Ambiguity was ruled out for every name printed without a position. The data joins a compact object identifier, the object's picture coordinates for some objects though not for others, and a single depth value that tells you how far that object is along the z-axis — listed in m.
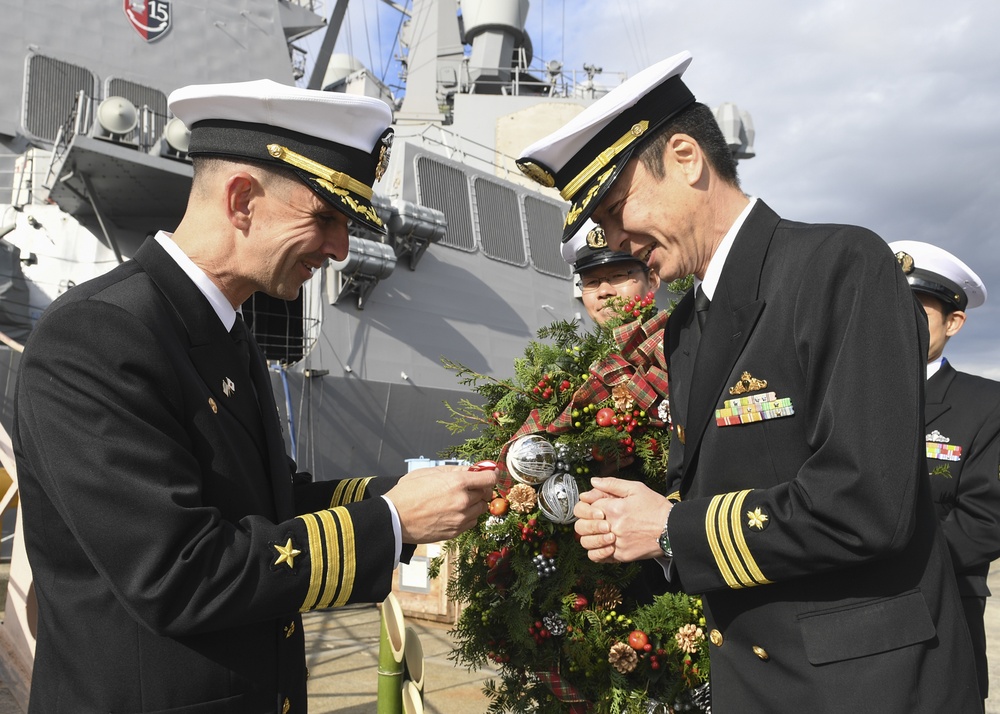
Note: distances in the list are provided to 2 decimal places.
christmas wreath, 2.02
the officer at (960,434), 2.50
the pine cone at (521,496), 1.98
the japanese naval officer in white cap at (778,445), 1.26
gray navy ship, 10.23
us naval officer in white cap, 1.27
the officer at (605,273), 3.56
